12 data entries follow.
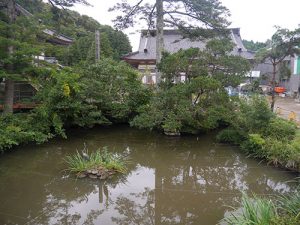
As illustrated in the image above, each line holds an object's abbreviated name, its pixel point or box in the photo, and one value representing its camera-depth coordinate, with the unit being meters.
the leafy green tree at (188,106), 12.36
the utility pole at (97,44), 18.11
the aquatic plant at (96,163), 8.75
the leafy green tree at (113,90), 14.08
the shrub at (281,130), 10.00
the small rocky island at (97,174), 8.48
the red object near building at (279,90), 28.59
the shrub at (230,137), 11.94
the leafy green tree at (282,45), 13.55
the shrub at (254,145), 9.90
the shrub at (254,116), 10.54
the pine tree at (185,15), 13.65
